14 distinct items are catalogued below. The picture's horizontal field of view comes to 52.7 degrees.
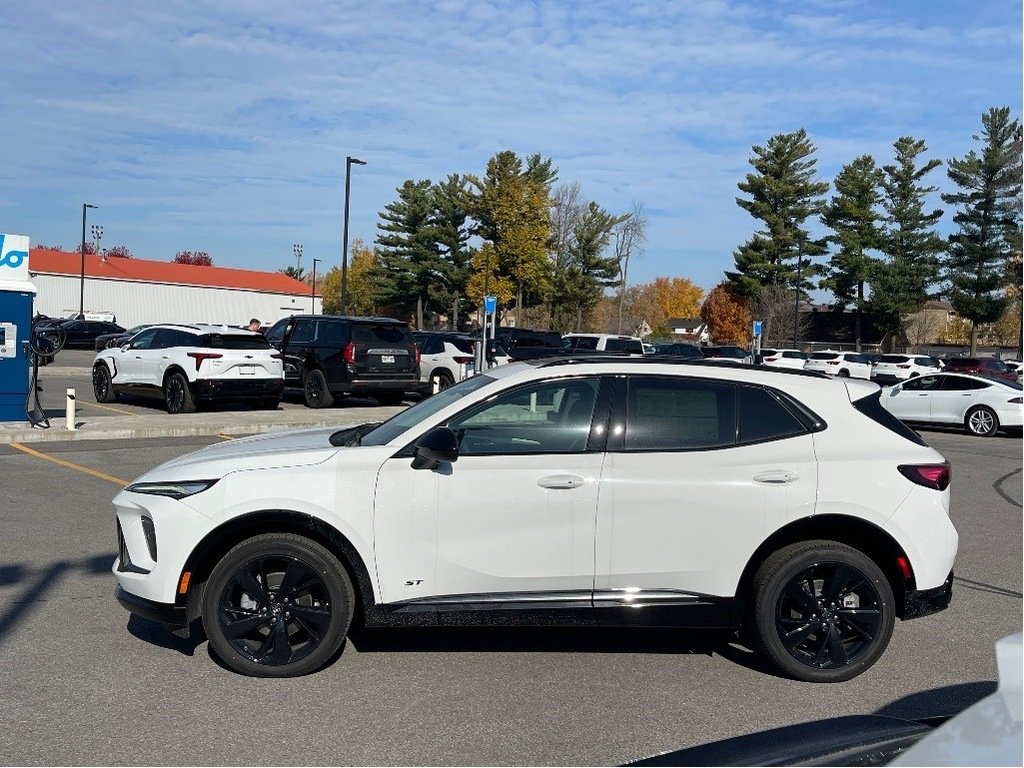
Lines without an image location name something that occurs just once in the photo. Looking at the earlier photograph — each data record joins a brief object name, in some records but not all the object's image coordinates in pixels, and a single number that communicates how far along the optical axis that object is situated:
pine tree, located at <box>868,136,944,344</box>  67.81
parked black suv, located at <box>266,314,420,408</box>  20.33
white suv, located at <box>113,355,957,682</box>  5.23
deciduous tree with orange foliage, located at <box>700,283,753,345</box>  80.94
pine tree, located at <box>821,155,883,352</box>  69.31
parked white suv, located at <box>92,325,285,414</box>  18.44
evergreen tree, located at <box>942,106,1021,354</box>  62.12
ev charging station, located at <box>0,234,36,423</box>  14.91
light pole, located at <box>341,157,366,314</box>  34.25
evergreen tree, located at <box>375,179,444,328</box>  74.38
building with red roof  83.75
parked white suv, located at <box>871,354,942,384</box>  43.78
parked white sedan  20.97
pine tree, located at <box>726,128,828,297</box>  72.44
